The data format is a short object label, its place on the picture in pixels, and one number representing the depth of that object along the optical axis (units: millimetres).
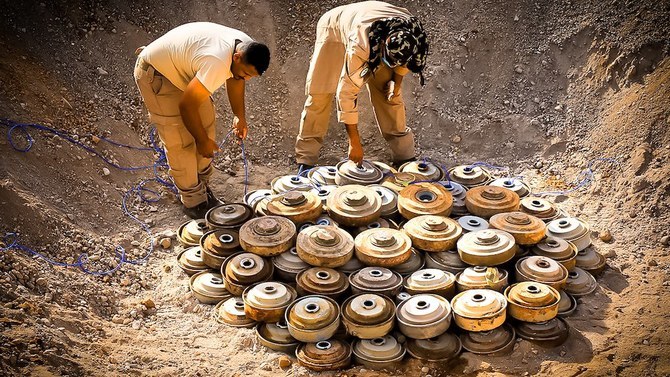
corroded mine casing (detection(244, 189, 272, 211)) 6191
